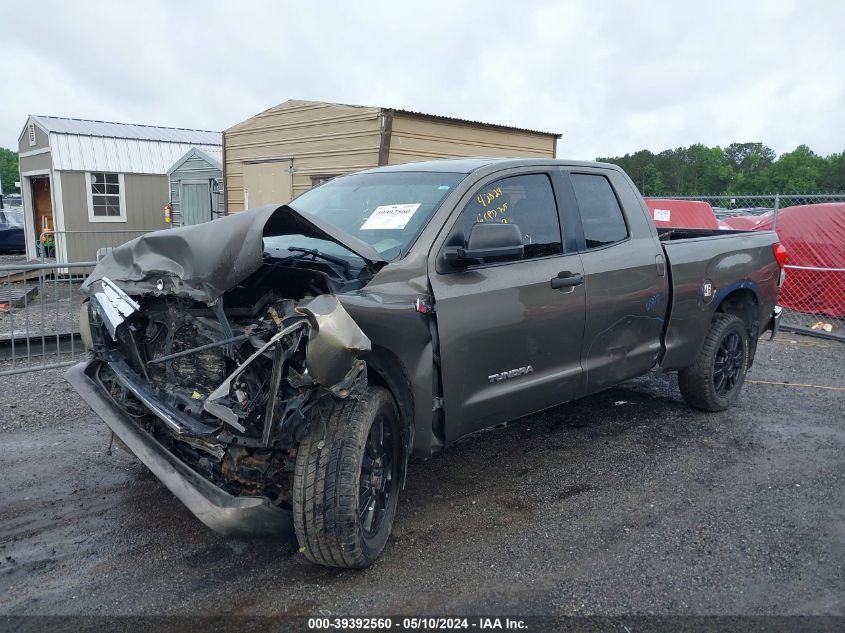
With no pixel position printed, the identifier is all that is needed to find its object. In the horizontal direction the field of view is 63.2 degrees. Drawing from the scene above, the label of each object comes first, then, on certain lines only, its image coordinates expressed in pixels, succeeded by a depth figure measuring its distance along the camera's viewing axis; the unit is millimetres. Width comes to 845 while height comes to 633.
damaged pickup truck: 2947
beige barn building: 11305
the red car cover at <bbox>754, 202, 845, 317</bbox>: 9969
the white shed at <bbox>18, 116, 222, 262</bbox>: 18859
